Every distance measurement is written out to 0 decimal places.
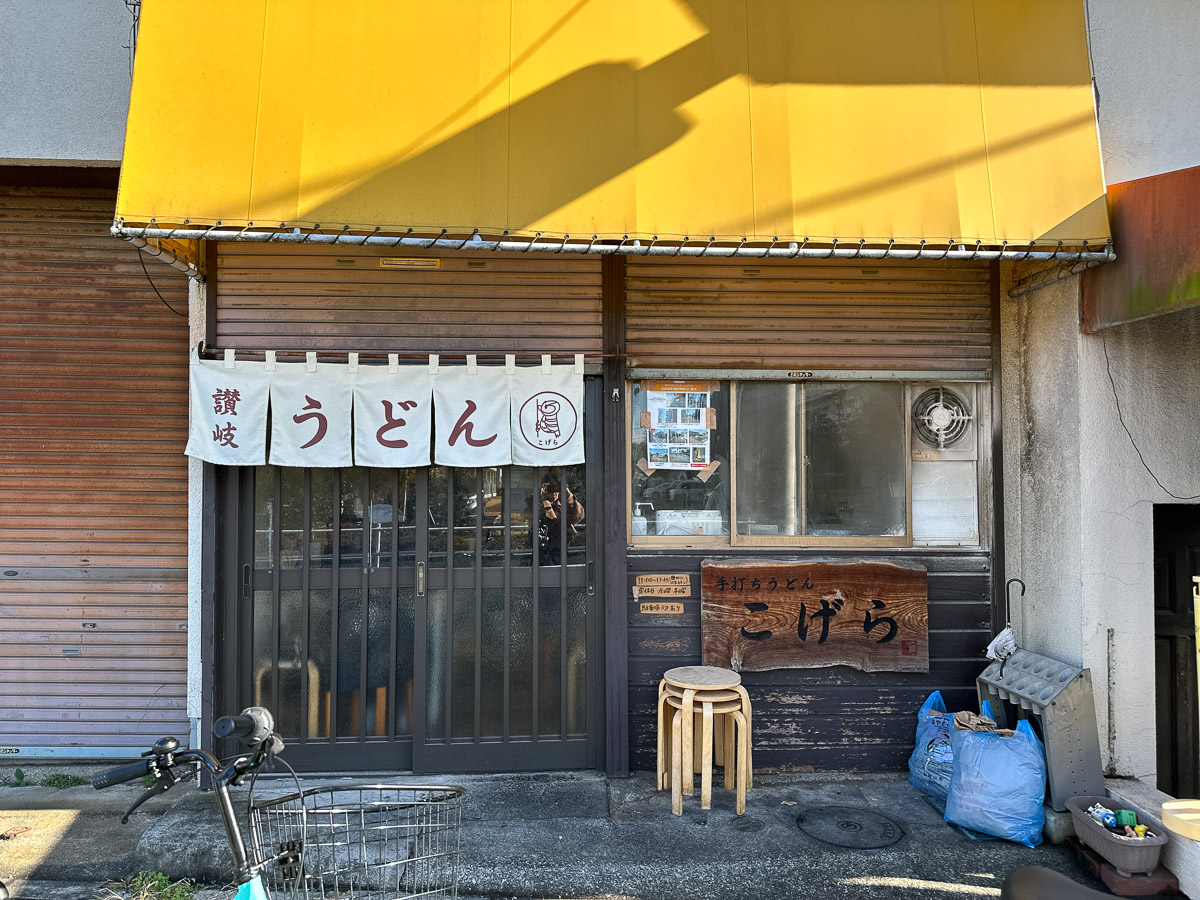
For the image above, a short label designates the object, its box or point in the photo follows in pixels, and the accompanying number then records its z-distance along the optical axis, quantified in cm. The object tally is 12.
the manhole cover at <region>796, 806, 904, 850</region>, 500
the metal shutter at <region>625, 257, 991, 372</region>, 607
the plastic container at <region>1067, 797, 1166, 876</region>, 447
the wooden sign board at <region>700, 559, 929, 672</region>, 600
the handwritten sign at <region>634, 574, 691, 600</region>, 606
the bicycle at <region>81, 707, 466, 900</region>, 279
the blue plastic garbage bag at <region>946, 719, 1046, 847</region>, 495
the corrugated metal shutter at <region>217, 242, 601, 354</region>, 593
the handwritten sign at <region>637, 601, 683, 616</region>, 605
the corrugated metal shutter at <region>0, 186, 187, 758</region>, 647
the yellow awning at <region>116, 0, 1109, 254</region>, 513
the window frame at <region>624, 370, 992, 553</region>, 611
